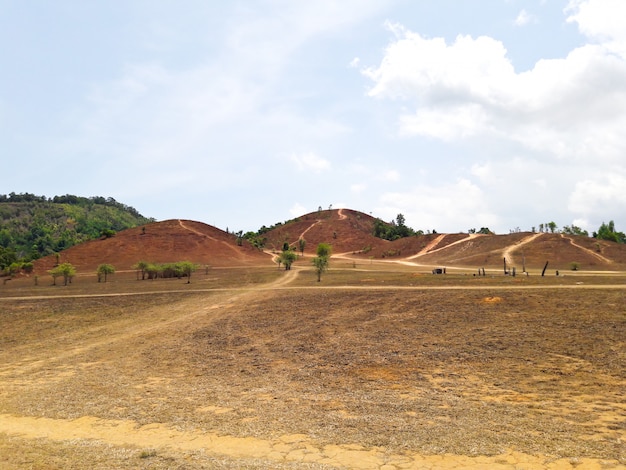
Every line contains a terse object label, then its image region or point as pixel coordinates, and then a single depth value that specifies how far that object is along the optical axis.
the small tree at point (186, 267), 68.44
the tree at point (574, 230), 141.73
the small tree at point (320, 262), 55.44
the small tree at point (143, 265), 73.01
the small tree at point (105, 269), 69.94
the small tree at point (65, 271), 64.56
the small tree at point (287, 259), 79.03
